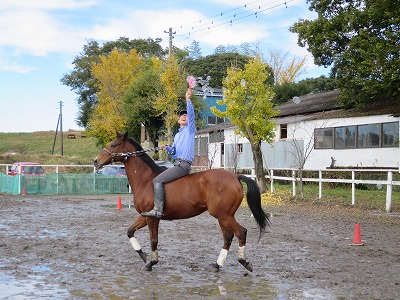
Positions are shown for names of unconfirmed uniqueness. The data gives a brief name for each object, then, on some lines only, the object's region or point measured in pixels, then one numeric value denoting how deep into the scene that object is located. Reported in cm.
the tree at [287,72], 6862
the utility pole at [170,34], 4381
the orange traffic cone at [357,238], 1150
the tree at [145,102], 4816
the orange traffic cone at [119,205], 2066
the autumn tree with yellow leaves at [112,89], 5309
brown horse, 862
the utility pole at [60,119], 7793
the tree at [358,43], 2366
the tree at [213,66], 7281
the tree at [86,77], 6731
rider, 885
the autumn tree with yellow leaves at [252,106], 2603
